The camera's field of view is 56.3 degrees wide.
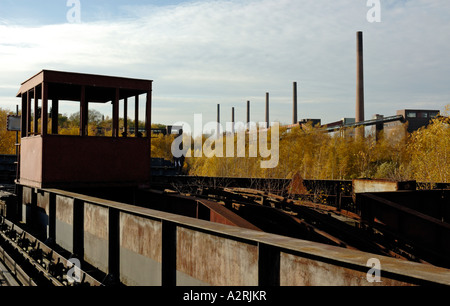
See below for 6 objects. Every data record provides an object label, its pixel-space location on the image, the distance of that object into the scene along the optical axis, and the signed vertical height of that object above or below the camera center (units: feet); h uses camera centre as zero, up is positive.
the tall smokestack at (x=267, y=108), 318.04 +38.92
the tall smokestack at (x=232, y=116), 358.53 +36.32
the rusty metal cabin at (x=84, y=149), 36.78 +0.88
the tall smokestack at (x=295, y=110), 278.67 +32.64
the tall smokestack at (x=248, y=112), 339.36 +38.41
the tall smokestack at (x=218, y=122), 350.02 +32.89
